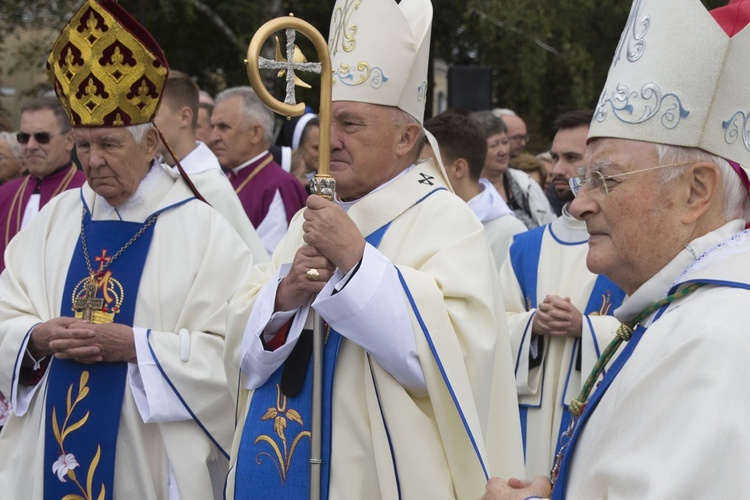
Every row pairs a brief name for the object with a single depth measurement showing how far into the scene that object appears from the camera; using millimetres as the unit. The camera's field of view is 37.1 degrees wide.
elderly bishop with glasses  2264
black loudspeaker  11760
